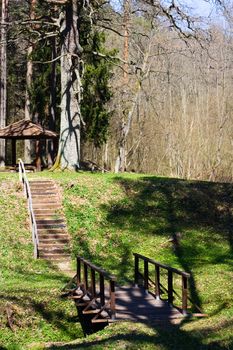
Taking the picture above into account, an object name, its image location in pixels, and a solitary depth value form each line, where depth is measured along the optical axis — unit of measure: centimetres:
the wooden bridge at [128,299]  1231
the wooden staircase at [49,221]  1945
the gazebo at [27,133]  2847
